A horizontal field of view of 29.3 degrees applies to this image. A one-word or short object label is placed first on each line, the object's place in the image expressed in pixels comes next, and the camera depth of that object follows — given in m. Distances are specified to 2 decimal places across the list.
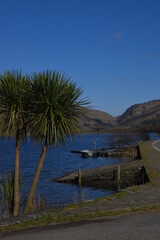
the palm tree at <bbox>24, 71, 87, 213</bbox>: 11.74
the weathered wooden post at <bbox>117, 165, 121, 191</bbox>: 26.49
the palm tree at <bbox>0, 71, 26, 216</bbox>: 12.01
